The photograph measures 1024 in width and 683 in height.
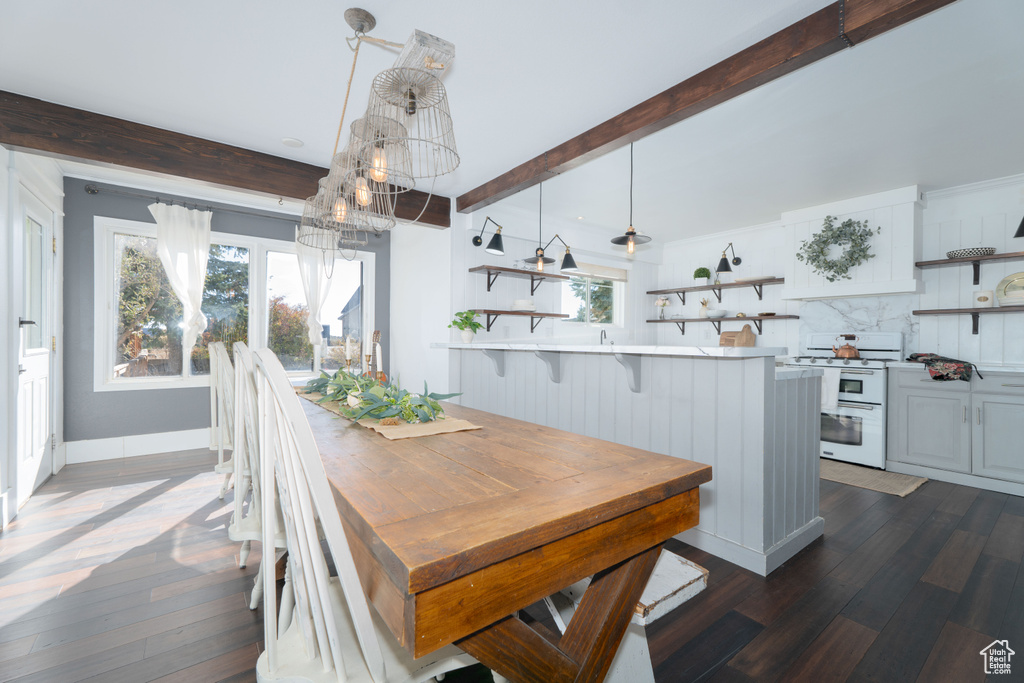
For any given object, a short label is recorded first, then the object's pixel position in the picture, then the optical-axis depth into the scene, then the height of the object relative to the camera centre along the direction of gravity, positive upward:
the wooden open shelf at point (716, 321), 4.91 +0.25
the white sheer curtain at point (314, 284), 4.70 +0.59
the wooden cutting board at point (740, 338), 4.02 +0.03
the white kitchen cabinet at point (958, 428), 3.19 -0.68
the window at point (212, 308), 3.92 +0.29
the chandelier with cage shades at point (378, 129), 1.56 +0.84
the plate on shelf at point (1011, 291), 3.50 +0.43
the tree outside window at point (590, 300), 5.66 +0.53
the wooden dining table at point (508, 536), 0.70 -0.36
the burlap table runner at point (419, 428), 1.50 -0.33
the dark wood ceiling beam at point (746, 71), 1.72 +1.31
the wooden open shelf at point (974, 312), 3.50 +0.26
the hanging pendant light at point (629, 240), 3.28 +0.78
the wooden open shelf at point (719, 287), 5.01 +0.68
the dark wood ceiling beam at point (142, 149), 2.61 +1.28
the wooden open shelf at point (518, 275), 4.40 +0.70
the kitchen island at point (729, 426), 2.01 -0.45
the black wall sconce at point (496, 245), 4.12 +0.89
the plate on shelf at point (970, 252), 3.57 +0.76
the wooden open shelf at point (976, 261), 3.47 +0.69
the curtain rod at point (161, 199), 3.75 +1.28
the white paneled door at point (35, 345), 2.82 -0.08
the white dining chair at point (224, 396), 2.33 -0.34
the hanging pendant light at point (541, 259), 4.26 +0.83
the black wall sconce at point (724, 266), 4.99 +0.86
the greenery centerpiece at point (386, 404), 1.68 -0.27
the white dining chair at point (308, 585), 0.69 -0.43
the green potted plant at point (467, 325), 3.94 +0.12
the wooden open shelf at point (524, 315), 4.43 +0.26
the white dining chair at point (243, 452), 1.20 -0.40
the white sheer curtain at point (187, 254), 4.02 +0.77
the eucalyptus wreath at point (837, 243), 4.10 +0.92
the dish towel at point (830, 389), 3.91 -0.43
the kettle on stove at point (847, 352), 4.08 -0.10
